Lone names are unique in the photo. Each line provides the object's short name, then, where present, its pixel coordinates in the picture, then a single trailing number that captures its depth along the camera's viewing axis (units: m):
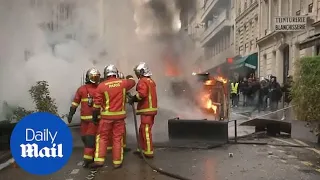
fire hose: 6.31
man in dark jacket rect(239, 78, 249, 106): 21.23
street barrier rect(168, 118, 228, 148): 9.73
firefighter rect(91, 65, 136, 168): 7.08
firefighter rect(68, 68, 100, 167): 7.57
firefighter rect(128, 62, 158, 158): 7.86
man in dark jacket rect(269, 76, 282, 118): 18.26
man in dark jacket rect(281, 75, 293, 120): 15.23
